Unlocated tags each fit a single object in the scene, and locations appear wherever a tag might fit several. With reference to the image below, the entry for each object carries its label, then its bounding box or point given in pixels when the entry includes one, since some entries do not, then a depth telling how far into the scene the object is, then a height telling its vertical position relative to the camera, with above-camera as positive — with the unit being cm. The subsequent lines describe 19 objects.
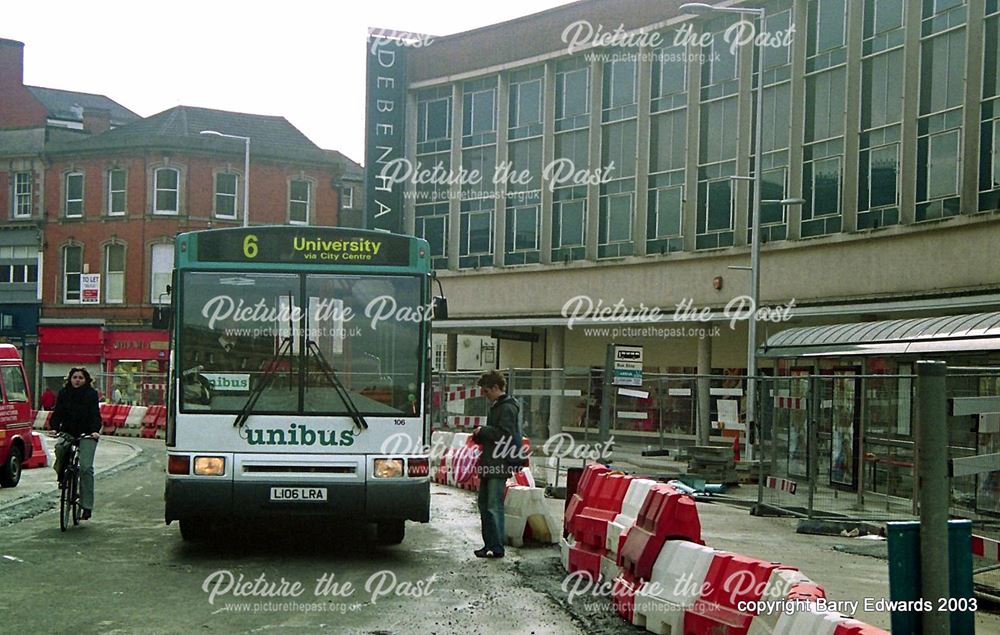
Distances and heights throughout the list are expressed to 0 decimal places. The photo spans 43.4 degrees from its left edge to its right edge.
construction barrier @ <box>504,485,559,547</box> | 1334 -191
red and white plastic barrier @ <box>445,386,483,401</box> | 2417 -108
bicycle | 1373 -172
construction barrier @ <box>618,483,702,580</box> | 866 -128
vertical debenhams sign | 5047 +906
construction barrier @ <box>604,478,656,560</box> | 977 -134
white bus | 1142 -40
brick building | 5731 +549
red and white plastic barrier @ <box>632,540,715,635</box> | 798 -160
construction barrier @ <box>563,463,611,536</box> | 1125 -138
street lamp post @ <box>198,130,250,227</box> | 4809 +554
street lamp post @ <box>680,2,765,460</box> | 3281 +253
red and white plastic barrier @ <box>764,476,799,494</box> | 1668 -188
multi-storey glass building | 2983 +542
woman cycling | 1420 -105
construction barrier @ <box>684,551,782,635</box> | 725 -150
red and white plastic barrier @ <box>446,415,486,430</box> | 2416 -161
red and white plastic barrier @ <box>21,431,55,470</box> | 2428 -246
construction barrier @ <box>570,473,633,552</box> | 1037 -144
